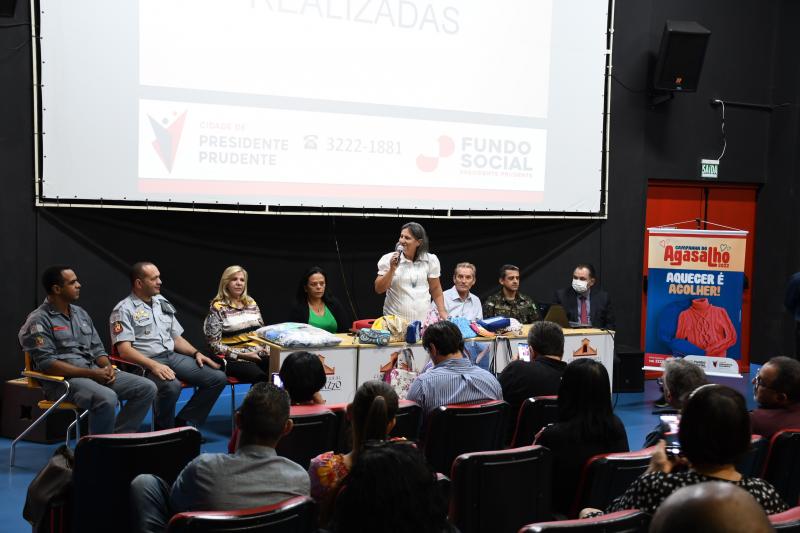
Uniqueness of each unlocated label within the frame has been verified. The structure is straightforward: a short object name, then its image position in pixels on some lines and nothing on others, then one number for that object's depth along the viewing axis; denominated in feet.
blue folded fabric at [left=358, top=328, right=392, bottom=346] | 17.22
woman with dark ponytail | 7.88
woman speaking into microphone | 19.62
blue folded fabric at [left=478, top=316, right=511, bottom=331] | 18.83
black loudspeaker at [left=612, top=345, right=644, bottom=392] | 23.65
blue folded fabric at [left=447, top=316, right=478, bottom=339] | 18.30
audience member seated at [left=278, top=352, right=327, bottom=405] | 10.77
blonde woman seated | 18.02
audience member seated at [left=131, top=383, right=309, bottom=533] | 7.34
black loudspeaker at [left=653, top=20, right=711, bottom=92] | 25.79
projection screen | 18.71
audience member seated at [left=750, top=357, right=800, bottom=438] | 10.30
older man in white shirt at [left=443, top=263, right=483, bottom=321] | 20.34
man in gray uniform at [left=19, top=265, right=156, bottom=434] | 14.94
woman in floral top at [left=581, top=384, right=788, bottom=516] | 6.42
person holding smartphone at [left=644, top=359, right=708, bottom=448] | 10.44
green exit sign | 28.09
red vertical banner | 24.36
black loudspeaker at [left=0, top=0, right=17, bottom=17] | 16.51
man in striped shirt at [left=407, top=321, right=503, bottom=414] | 12.03
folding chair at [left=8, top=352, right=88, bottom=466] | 14.90
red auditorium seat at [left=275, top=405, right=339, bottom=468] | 10.19
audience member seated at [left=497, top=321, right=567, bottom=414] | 12.64
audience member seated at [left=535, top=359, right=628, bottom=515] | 9.48
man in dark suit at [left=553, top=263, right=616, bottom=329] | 22.85
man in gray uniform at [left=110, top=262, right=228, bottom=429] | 16.29
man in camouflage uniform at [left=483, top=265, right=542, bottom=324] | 21.26
